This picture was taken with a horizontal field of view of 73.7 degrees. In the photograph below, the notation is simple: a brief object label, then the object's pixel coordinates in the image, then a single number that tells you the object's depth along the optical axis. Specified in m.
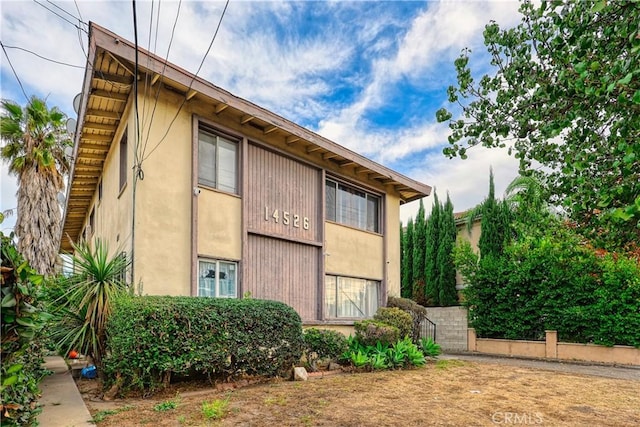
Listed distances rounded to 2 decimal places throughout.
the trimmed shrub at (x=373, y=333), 10.44
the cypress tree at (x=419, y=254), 22.94
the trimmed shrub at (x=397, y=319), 11.27
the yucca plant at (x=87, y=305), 7.11
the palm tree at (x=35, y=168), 15.32
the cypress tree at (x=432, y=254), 22.09
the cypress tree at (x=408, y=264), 23.92
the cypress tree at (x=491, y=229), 20.27
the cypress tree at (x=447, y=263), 21.45
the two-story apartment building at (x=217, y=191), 8.34
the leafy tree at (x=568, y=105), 3.32
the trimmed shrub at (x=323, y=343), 9.48
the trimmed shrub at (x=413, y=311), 12.23
